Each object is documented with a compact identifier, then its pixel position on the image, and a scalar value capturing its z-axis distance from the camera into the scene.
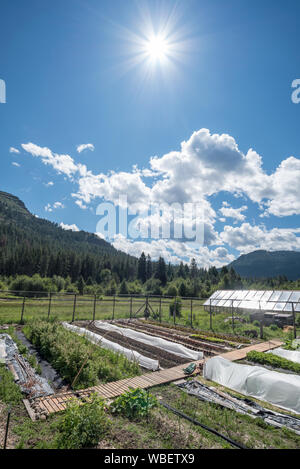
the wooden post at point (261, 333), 14.18
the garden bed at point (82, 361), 7.69
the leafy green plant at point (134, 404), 5.37
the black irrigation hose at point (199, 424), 4.35
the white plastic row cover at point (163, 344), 10.15
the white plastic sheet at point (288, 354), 9.77
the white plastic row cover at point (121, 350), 8.86
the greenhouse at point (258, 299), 15.79
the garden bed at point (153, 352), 9.80
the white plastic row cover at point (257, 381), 6.11
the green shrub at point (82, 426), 4.15
